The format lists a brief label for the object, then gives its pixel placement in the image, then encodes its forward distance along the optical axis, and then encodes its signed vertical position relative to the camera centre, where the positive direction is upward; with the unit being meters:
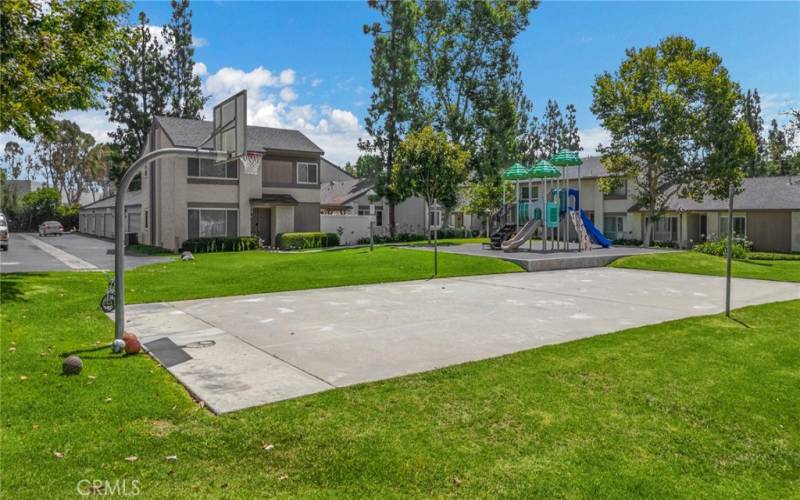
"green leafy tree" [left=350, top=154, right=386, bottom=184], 35.22 +4.39
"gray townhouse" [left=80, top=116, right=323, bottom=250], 27.72 +2.22
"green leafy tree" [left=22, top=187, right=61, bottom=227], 56.69 +2.64
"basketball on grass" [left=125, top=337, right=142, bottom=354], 6.74 -1.45
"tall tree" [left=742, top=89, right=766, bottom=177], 60.37 +13.29
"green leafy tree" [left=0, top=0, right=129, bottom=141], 10.52 +3.89
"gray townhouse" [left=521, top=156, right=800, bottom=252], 33.28 +1.19
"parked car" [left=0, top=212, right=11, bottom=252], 25.11 -0.24
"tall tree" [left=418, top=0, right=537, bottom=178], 35.72 +11.00
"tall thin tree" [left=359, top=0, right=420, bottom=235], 34.88 +9.95
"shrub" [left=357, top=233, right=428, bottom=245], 34.69 -0.44
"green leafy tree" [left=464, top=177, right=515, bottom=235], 37.53 +2.59
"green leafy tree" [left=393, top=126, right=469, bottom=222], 29.91 +3.71
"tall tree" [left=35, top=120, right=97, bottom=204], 69.25 +9.60
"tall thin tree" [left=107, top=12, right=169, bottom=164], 40.31 +10.51
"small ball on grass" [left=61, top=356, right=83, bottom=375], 5.66 -1.43
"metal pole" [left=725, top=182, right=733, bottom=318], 9.29 -0.86
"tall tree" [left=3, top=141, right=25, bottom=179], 71.44 +10.59
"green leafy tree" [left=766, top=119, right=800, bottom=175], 29.34 +5.44
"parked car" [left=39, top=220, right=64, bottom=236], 44.41 +0.32
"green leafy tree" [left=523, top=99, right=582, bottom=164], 66.25 +12.35
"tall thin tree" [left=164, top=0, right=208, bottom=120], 41.22 +12.87
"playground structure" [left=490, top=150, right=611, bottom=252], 22.89 +0.85
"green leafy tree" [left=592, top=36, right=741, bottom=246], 31.78 +7.27
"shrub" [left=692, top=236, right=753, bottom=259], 23.78 -0.80
